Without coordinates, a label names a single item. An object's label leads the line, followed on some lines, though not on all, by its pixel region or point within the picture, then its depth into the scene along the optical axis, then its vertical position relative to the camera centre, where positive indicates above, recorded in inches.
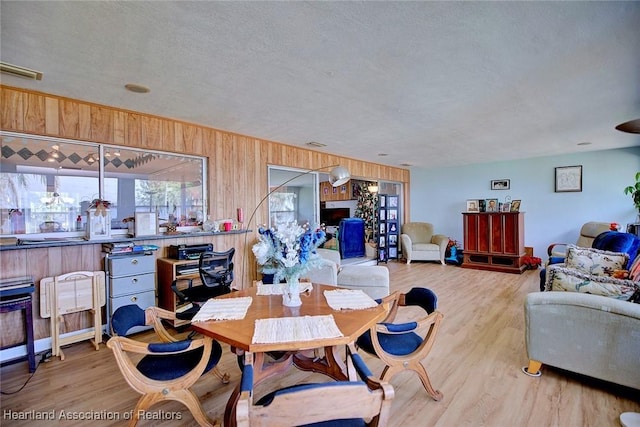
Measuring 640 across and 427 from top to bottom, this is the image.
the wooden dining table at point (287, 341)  56.8 -24.5
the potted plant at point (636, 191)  195.6 +12.0
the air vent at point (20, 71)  89.3 +44.1
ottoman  152.5 -35.4
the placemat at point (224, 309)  69.7 -24.3
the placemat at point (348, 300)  76.3 -24.1
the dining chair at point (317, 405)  35.4 -23.4
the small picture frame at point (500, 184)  272.5 +23.9
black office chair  117.0 -26.6
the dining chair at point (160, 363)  59.5 -34.5
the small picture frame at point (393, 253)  306.4 -43.2
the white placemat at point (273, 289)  89.9 -23.8
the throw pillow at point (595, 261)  120.8 -21.8
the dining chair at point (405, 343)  72.7 -35.8
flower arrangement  73.5 -9.6
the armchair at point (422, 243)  279.7 -31.3
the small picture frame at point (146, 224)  128.7 -4.7
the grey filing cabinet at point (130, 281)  117.1 -27.2
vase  77.1 -21.7
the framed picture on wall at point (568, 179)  240.5 +25.2
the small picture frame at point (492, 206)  275.4 +3.8
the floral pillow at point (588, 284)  88.4 -23.4
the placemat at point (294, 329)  57.6 -24.1
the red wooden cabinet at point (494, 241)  241.9 -25.9
